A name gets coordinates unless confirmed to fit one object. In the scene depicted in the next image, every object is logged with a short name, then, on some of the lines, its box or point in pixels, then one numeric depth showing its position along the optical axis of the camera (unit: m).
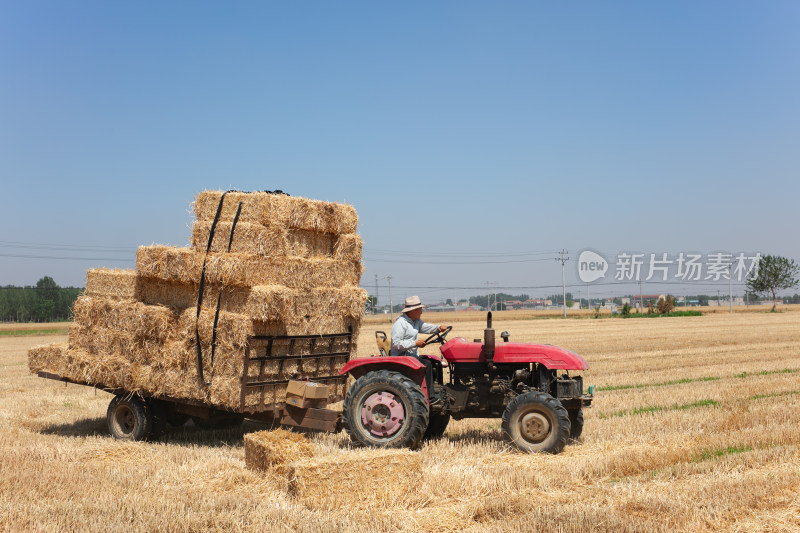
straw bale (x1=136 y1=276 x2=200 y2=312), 8.14
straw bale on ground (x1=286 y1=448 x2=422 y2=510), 5.50
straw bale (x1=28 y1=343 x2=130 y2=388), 8.47
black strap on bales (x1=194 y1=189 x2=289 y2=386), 7.75
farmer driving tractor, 7.77
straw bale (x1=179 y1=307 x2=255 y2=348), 7.58
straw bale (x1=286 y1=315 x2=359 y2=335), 8.03
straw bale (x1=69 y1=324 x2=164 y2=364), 8.28
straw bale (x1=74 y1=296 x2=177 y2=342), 8.15
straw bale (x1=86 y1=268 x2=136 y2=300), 8.68
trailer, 7.75
